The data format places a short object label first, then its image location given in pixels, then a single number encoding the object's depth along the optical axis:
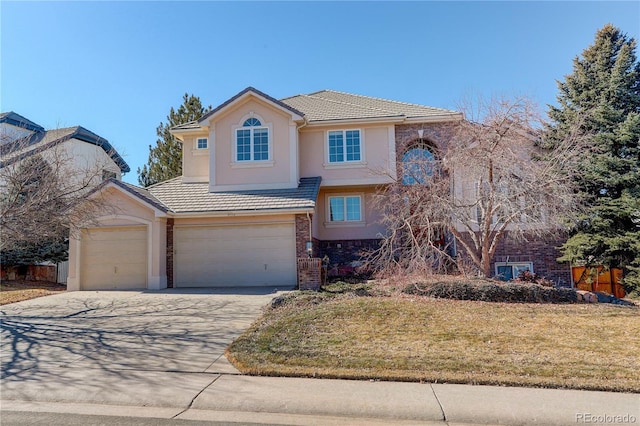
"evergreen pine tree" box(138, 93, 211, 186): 25.72
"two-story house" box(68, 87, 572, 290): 14.81
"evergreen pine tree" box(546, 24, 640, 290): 13.57
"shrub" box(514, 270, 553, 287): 13.11
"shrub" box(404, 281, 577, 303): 11.04
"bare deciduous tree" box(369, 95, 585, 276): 11.91
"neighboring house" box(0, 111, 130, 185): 12.58
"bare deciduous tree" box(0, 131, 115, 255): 10.86
